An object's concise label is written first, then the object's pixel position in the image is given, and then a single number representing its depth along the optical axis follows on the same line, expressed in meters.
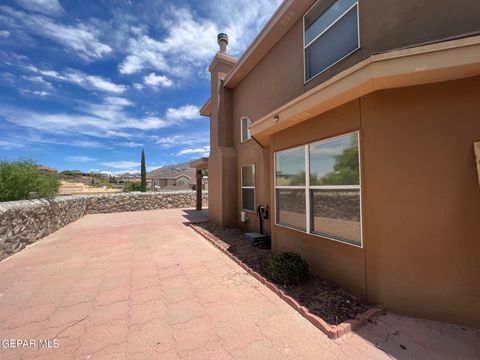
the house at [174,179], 49.29
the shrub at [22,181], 7.37
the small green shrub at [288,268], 3.92
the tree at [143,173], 31.81
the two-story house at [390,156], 2.65
